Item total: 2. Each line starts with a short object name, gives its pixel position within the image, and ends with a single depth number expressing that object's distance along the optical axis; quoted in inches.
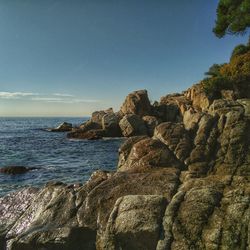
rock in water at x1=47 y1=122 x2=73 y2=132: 3449.8
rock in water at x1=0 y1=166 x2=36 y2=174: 1094.4
